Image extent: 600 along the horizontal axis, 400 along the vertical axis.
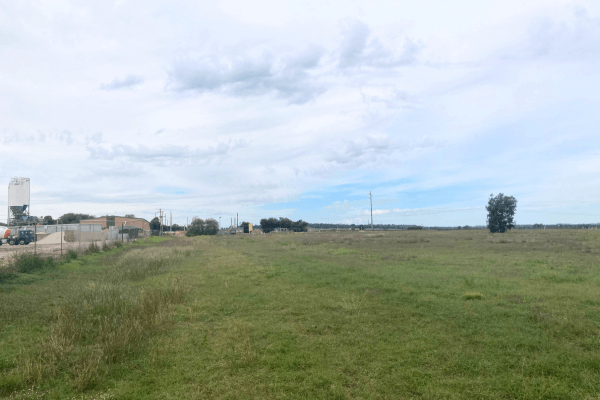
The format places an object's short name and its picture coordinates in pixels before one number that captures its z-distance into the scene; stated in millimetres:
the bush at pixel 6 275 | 13852
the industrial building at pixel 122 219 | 75500
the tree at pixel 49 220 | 93162
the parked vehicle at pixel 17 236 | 34125
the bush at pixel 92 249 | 26744
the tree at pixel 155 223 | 134975
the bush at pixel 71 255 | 21511
